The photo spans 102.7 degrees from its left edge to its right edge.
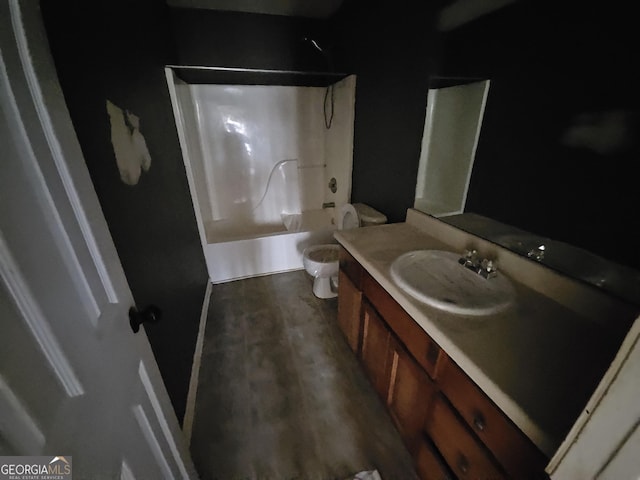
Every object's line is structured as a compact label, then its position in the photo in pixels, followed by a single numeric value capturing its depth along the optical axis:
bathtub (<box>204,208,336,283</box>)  2.45
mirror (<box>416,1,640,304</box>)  0.73
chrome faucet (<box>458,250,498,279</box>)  1.03
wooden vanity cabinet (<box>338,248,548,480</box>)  0.64
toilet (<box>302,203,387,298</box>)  1.92
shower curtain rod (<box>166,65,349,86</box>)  2.13
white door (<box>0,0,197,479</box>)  0.33
